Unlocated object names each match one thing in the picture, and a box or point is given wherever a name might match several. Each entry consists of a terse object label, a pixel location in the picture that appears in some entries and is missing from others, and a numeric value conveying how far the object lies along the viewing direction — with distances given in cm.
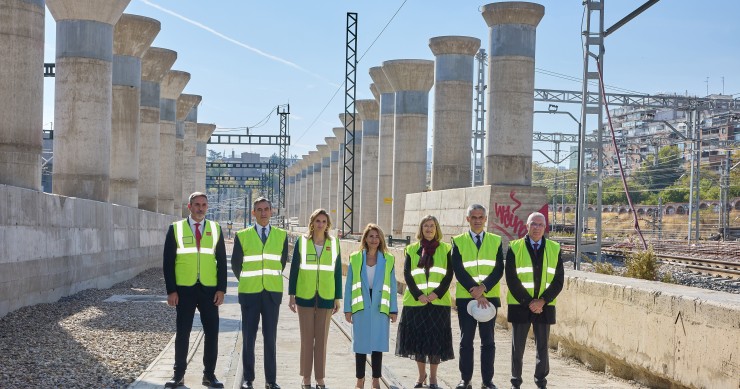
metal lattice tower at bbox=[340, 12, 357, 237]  4688
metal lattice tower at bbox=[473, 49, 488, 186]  5348
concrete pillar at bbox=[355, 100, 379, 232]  5950
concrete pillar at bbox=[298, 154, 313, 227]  10998
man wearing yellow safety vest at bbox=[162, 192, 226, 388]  968
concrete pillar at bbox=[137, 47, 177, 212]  4503
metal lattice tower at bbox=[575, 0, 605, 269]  2047
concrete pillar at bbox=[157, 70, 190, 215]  5247
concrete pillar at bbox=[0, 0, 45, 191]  2069
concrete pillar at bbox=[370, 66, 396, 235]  5241
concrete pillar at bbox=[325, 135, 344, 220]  8325
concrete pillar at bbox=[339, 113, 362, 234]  6846
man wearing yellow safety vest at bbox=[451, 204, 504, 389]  970
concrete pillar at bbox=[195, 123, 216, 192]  8000
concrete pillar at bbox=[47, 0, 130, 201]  2880
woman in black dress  984
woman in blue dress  941
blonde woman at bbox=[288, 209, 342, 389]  954
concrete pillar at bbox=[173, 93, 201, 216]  6069
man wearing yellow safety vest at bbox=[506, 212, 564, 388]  947
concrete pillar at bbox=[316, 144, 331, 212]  9288
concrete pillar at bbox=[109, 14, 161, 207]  3716
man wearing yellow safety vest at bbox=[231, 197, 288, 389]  952
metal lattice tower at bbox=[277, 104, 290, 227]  8966
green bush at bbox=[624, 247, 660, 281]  1978
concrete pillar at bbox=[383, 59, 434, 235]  4694
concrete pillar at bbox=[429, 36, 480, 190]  3862
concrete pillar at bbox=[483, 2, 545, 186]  3008
